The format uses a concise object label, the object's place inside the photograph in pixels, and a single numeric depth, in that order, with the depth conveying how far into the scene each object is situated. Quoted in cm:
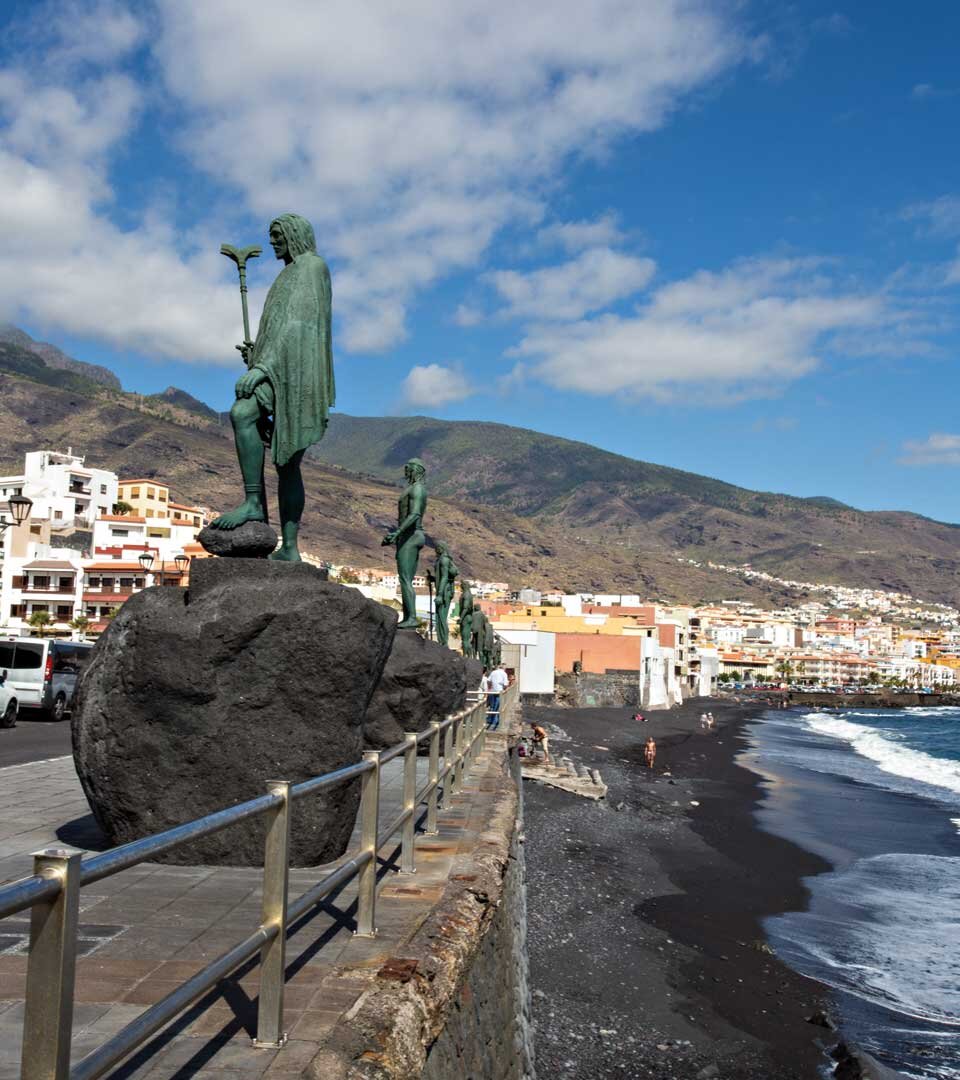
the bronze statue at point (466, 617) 2381
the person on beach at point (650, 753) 3356
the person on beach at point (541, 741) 2542
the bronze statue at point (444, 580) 1919
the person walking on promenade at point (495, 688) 1781
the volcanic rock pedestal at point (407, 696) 1061
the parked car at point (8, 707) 1720
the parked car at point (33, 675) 1900
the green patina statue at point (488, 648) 2606
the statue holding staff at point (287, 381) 615
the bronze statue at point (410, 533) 1277
